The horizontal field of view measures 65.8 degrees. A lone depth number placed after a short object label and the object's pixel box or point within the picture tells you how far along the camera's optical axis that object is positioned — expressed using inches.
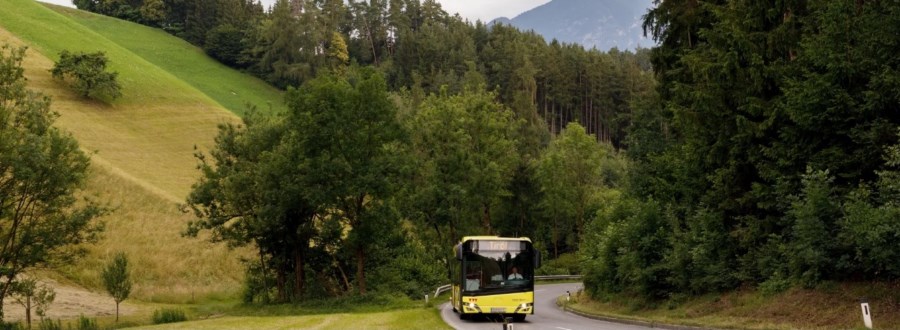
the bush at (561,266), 2500.4
